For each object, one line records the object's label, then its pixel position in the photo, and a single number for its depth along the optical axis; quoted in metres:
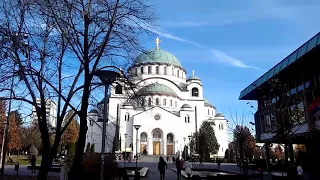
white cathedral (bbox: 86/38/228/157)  48.40
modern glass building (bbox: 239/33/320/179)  12.79
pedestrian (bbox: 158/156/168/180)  14.90
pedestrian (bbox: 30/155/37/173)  19.05
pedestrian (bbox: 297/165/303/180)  14.49
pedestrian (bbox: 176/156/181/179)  15.98
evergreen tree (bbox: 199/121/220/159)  43.47
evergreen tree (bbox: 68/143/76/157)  33.39
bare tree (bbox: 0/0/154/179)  8.78
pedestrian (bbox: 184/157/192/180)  13.84
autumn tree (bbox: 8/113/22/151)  39.18
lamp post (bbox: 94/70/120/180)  8.34
